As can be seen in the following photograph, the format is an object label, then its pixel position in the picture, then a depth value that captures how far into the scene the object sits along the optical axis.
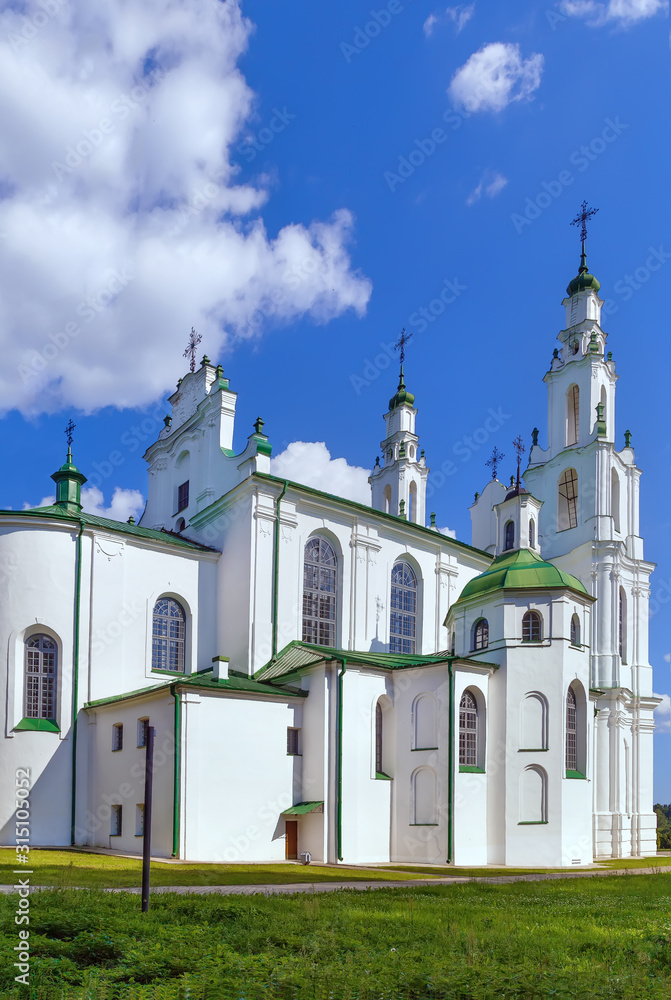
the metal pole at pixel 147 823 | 11.05
